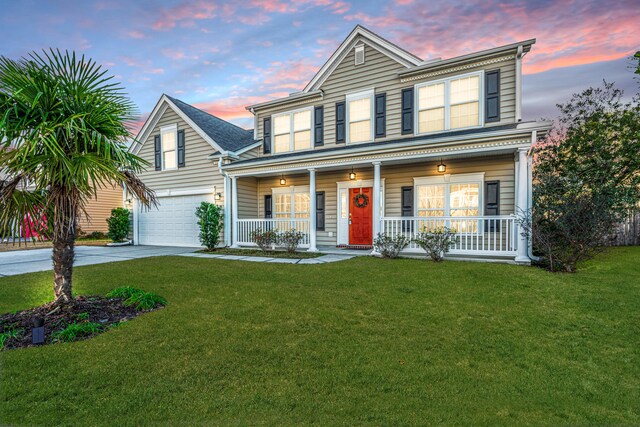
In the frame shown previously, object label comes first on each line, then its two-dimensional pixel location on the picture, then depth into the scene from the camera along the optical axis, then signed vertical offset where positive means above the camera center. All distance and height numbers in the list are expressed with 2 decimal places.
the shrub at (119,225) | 13.87 -0.84
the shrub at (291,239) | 9.86 -1.08
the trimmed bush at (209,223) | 11.10 -0.61
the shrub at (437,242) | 7.86 -0.94
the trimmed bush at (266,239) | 10.19 -1.10
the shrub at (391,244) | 8.40 -1.07
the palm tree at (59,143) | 3.31 +0.75
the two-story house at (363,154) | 8.60 +1.64
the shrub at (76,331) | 3.27 -1.40
